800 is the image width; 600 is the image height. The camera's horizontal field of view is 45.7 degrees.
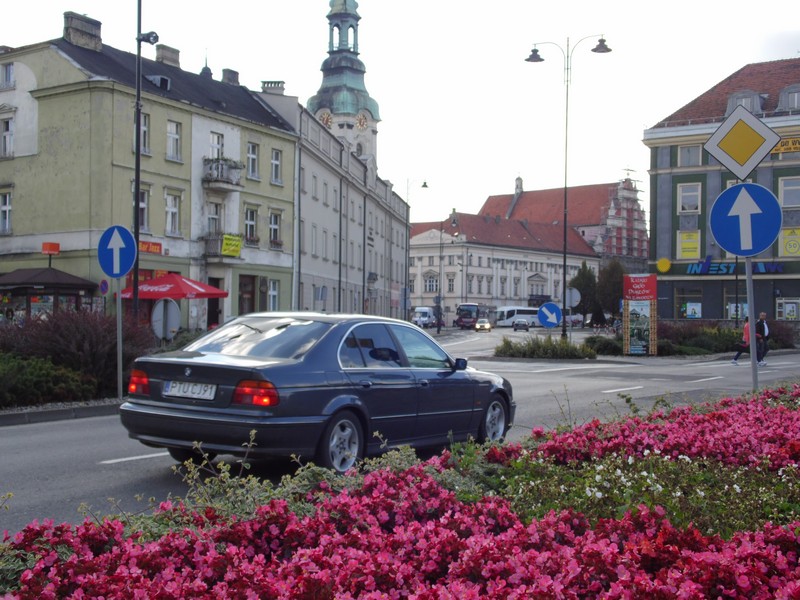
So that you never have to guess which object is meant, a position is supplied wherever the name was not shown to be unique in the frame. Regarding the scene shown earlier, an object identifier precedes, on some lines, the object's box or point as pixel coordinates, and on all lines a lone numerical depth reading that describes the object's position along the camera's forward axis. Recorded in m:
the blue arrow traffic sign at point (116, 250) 16.20
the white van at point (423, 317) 102.59
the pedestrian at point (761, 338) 32.59
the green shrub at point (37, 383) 14.58
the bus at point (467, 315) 107.88
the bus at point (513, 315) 107.19
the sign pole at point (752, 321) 9.52
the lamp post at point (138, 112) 23.62
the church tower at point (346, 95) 91.50
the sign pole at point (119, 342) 15.71
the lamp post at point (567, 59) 38.94
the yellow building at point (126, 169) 39.88
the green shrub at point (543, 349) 37.72
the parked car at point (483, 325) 96.12
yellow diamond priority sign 10.24
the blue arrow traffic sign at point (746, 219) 9.84
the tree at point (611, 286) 109.75
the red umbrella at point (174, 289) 32.84
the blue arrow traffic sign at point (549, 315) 33.69
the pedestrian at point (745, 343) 33.24
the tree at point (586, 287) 115.69
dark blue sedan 8.05
